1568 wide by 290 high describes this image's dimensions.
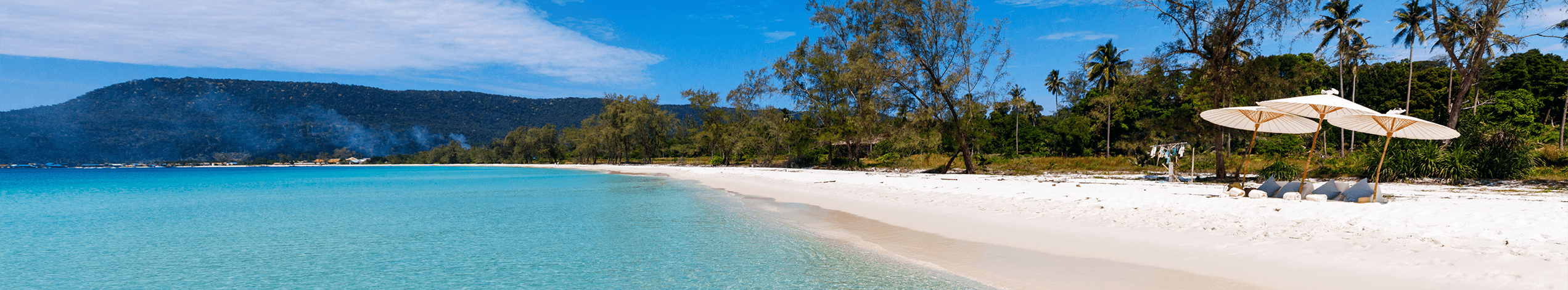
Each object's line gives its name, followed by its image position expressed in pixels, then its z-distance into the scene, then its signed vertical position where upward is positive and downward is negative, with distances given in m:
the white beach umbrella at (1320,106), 9.34 +1.00
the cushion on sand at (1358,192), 8.80 -0.31
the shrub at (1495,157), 14.35 +0.40
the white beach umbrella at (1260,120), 11.55 +0.92
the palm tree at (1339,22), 32.06 +8.33
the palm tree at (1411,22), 30.47 +7.56
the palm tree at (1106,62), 47.53 +8.17
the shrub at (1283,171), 15.95 -0.06
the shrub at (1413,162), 14.68 +0.24
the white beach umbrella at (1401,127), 9.24 +0.70
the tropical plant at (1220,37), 16.31 +3.54
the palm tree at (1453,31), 15.80 +3.69
